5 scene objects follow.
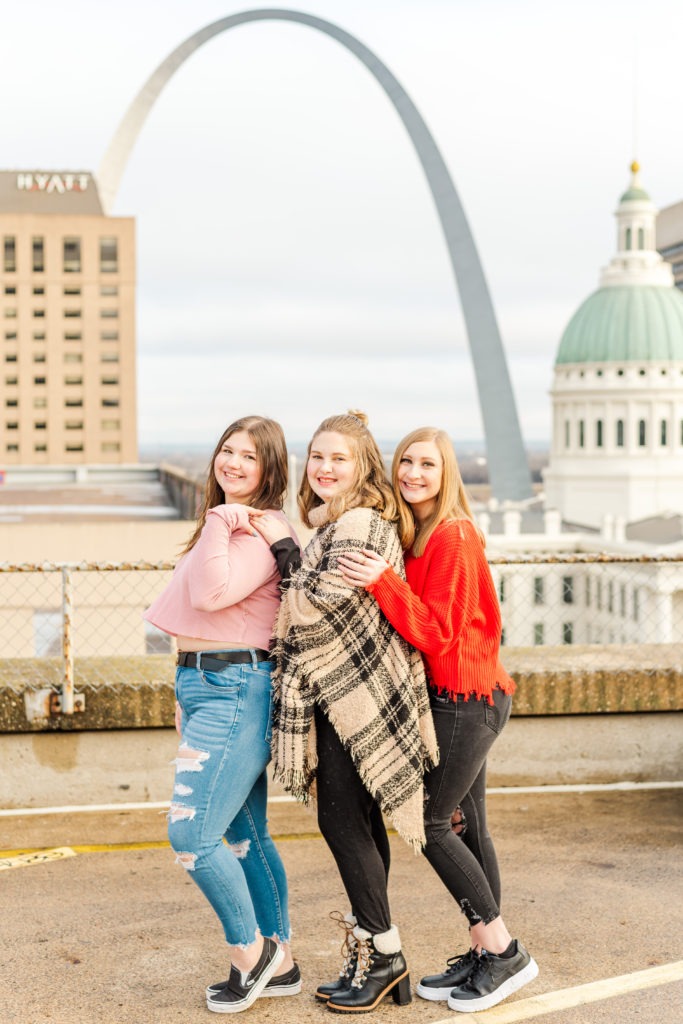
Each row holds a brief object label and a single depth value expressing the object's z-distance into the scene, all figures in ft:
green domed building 365.40
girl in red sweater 12.87
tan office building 434.71
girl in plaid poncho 12.71
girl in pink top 12.68
